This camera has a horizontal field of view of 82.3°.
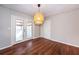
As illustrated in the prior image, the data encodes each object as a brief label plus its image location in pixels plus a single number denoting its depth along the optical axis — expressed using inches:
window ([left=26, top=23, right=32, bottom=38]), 126.7
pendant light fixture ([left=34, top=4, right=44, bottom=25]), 49.9
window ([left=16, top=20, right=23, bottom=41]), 104.4
